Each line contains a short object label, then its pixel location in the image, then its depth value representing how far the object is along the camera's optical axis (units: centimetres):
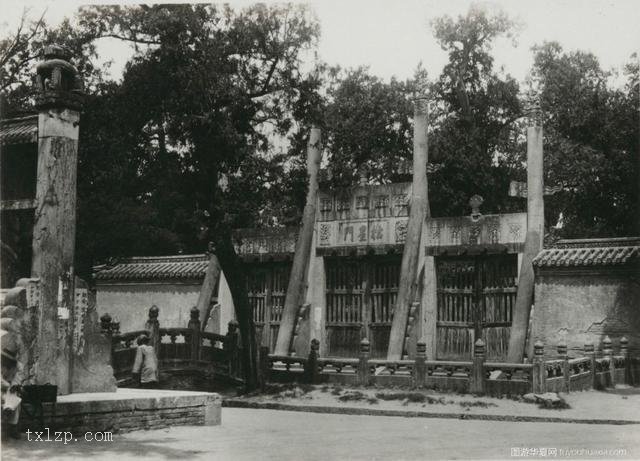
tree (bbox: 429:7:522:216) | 2466
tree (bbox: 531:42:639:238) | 2655
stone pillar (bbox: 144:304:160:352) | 1844
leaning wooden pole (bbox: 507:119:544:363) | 1800
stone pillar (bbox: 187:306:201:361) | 1911
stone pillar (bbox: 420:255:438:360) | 1967
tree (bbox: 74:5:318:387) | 1733
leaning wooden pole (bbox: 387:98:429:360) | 1917
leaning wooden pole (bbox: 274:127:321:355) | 2059
